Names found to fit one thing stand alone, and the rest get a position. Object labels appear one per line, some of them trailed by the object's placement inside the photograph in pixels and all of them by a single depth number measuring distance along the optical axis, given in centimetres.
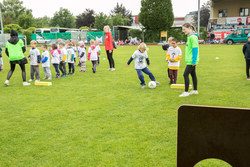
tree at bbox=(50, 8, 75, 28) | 8125
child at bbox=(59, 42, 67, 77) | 1104
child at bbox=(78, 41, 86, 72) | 1252
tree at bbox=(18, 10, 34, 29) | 6412
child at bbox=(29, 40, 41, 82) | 977
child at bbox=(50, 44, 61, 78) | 1066
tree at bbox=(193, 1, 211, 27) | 8325
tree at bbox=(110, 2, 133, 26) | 8644
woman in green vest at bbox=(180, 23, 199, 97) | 655
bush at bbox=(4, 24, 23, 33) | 4852
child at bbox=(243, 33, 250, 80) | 910
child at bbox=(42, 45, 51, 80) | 1000
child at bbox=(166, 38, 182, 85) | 843
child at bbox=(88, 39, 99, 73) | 1229
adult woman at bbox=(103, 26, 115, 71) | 1255
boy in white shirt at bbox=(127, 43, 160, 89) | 826
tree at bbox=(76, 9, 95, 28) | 7231
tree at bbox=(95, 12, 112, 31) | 5597
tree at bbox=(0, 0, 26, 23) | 8581
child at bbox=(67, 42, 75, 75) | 1187
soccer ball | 832
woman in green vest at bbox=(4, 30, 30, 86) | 881
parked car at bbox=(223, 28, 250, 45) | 3075
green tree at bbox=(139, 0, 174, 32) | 3934
